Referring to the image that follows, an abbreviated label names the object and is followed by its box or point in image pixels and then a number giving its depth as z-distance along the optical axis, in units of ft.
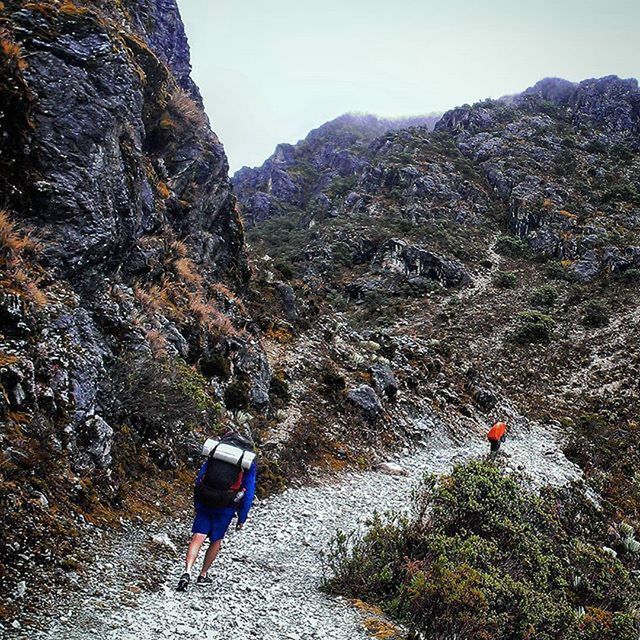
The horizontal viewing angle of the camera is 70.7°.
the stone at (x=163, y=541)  21.76
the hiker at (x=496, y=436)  54.13
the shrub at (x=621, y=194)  185.47
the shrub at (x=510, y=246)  173.78
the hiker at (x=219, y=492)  18.21
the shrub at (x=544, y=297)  134.72
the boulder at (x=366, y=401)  52.22
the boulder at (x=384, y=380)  58.81
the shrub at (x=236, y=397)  41.45
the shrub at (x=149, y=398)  27.43
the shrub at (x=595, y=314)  116.98
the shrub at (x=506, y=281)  150.84
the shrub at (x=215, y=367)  42.19
